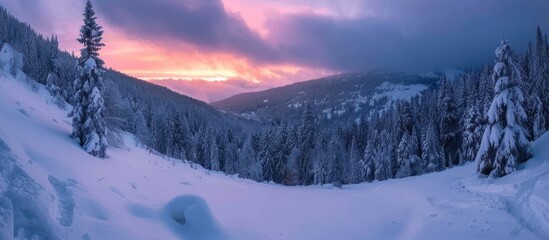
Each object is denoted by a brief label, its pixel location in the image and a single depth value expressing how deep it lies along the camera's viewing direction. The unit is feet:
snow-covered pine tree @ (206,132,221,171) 201.96
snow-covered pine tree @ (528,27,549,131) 125.90
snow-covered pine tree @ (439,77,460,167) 170.71
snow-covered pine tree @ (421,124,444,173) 165.58
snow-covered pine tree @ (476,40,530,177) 73.56
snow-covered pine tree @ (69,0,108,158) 71.00
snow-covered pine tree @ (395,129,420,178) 167.02
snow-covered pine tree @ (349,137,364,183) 207.31
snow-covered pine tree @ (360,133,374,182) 185.88
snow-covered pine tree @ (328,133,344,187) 206.90
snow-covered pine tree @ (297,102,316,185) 192.75
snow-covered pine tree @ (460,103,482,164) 137.28
